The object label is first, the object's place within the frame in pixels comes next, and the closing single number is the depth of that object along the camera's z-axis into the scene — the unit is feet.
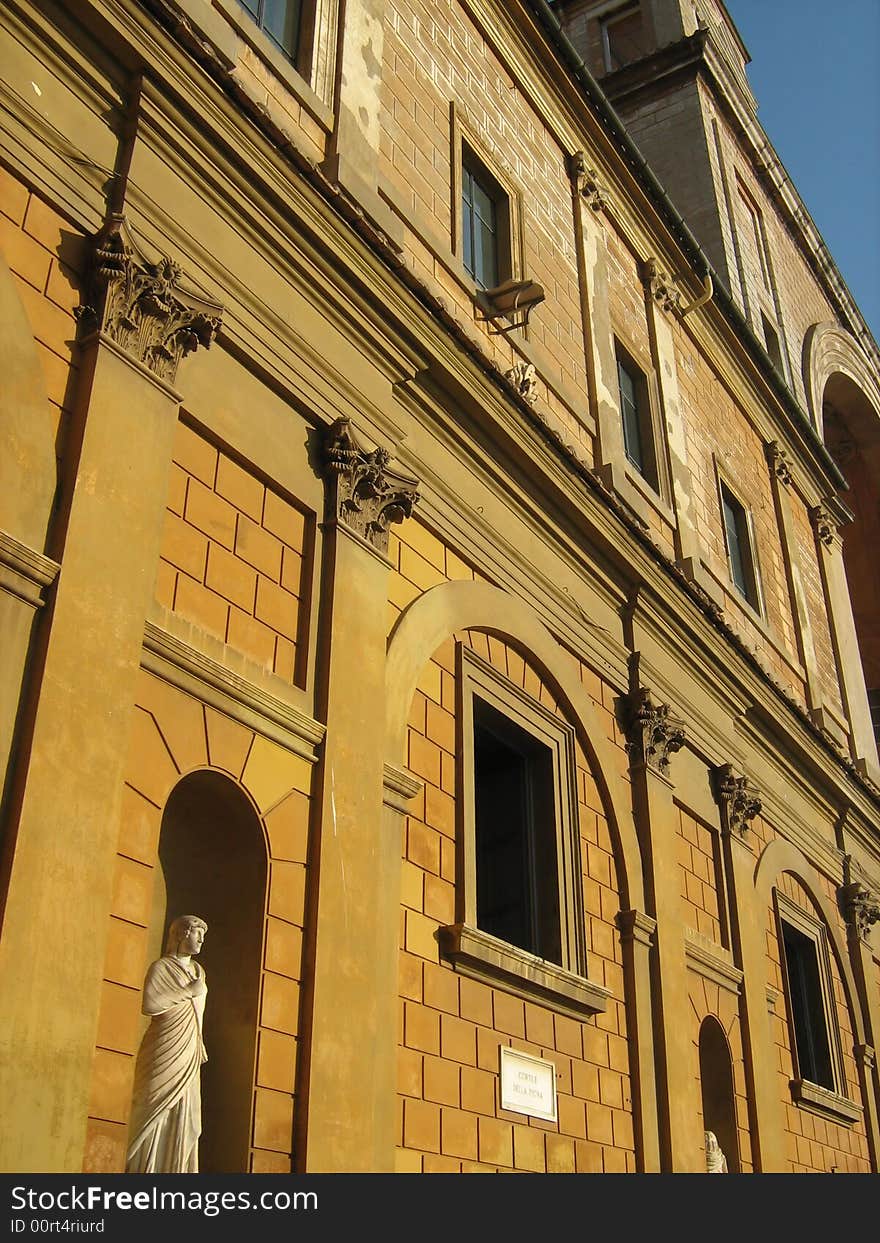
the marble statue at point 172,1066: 19.61
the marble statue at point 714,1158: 36.06
